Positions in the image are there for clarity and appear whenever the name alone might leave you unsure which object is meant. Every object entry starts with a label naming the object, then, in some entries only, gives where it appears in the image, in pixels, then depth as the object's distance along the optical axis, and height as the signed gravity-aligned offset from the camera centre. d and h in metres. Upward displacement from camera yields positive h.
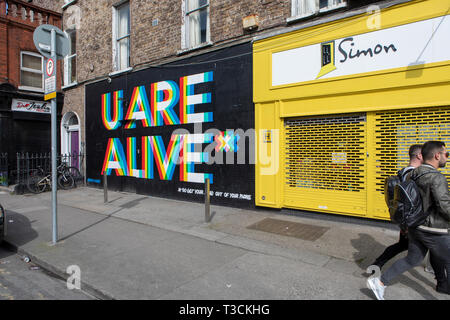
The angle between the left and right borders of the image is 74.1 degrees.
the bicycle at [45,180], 11.05 -1.00
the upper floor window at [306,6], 6.99 +3.50
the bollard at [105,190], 8.62 -1.10
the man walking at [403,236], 3.64 -1.04
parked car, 5.13 -1.22
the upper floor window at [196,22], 9.18 +4.10
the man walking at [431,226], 2.98 -0.76
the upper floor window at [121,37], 11.62 +4.54
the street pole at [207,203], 6.46 -1.10
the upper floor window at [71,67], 14.01 +4.11
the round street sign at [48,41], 4.98 +1.96
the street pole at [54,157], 5.12 -0.05
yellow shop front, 5.61 +1.05
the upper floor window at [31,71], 13.69 +3.89
